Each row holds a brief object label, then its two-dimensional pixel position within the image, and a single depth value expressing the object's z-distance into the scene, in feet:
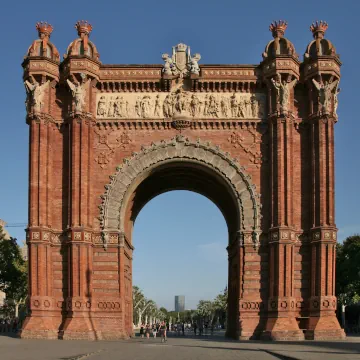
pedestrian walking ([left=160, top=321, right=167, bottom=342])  114.83
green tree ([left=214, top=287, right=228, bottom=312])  379.47
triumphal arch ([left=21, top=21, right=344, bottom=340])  108.06
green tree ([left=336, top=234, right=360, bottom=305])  172.14
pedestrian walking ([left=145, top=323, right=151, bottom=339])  132.96
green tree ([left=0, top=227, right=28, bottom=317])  155.84
